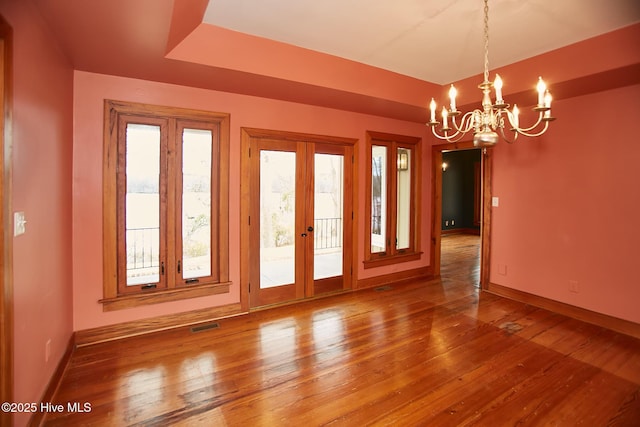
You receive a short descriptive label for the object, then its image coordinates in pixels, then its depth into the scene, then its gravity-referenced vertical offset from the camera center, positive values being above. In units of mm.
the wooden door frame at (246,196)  3711 +202
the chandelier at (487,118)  2072 +693
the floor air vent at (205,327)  3328 -1248
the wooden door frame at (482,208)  4703 +125
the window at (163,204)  3113 +94
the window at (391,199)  4832 +226
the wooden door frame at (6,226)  1522 -68
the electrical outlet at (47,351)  2154 -973
